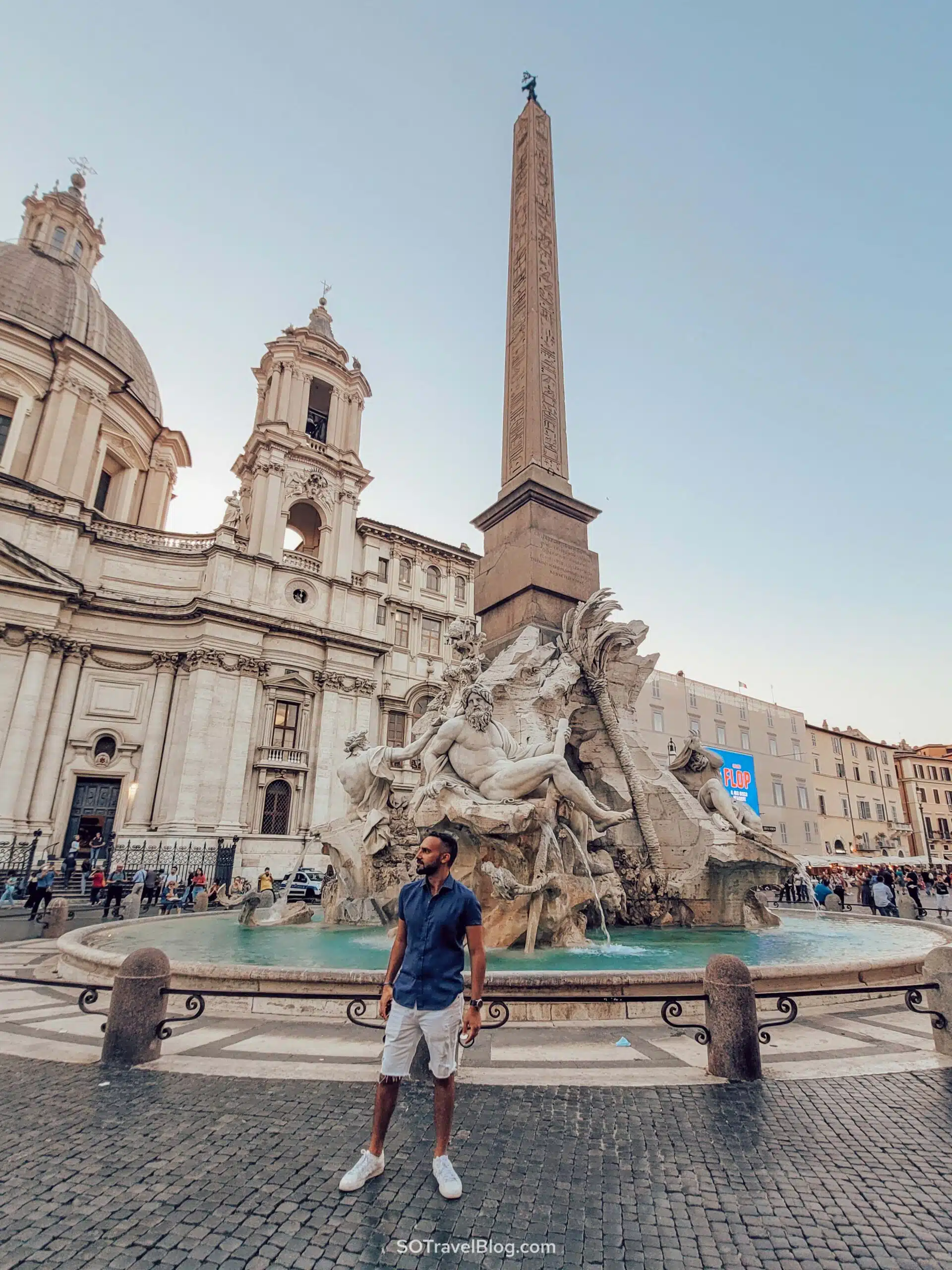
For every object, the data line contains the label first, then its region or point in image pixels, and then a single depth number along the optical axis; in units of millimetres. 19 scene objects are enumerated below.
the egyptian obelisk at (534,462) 11250
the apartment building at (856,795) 47594
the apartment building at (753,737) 39250
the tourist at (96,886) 18469
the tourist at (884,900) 13305
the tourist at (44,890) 14070
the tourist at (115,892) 15359
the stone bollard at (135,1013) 4078
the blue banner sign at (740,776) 36656
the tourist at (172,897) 15984
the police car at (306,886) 20172
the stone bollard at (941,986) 4287
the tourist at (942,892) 20506
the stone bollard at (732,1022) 3801
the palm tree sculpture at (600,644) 10305
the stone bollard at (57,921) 10875
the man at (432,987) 2687
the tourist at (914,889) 12547
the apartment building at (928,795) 55375
